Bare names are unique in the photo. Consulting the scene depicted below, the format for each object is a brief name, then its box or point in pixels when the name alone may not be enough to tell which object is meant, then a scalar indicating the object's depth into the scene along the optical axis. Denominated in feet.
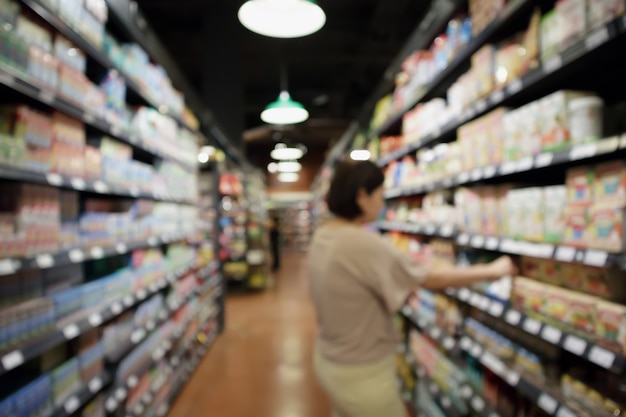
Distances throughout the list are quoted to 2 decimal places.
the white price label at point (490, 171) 7.33
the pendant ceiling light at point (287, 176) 66.49
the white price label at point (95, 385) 7.87
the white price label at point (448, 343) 9.32
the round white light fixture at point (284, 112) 20.06
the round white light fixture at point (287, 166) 50.93
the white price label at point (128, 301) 9.33
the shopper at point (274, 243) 41.95
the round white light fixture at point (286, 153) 39.69
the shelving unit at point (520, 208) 5.28
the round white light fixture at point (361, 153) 20.38
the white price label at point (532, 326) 6.06
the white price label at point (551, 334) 5.60
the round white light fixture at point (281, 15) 9.68
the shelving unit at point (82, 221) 6.09
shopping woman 5.51
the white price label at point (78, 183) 7.23
